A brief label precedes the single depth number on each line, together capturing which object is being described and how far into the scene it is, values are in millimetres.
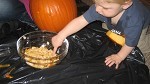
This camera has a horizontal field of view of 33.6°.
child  891
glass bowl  949
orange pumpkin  1186
